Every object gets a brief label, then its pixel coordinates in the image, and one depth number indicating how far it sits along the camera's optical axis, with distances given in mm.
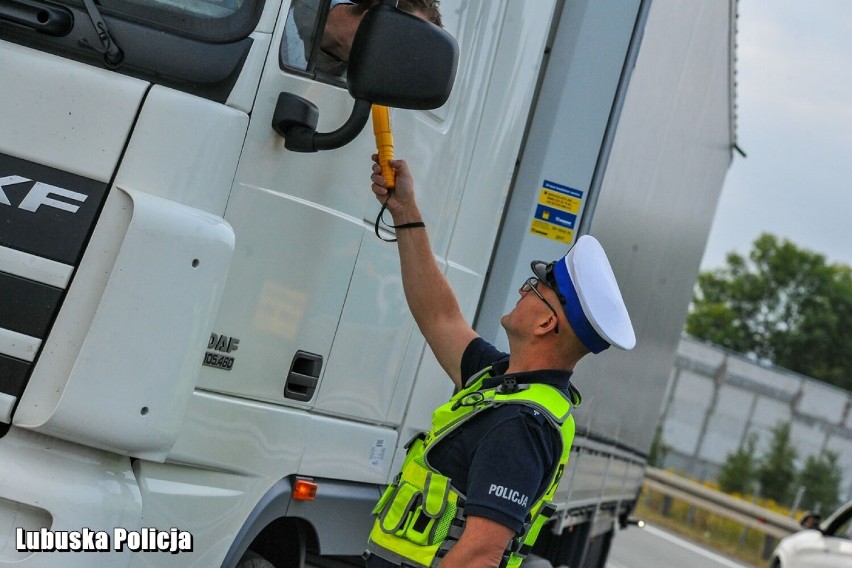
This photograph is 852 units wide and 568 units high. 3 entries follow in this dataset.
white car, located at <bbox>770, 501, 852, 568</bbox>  10922
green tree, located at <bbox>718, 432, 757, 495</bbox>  30562
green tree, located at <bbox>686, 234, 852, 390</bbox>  71875
